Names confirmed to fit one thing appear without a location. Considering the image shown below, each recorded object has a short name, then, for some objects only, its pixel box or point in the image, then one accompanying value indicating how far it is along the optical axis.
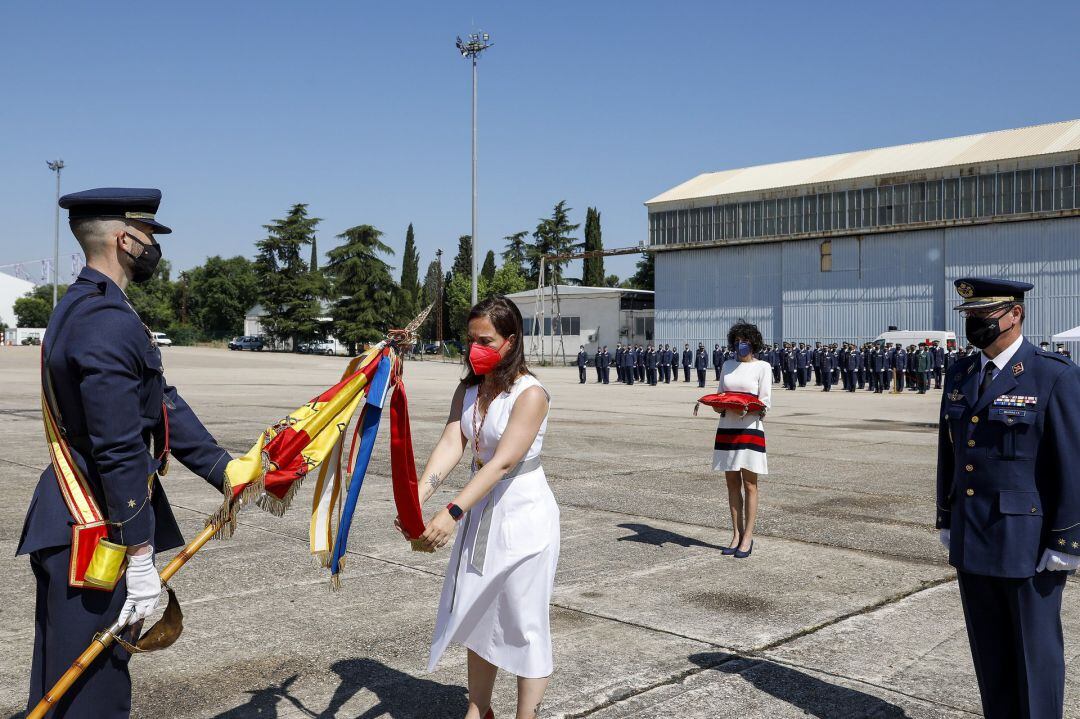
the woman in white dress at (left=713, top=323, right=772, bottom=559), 7.45
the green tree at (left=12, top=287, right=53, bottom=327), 114.19
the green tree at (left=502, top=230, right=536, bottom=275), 101.25
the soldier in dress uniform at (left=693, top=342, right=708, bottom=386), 40.38
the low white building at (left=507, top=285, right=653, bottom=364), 64.69
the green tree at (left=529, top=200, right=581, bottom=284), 98.20
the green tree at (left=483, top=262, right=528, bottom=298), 86.17
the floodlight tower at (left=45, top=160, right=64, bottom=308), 74.68
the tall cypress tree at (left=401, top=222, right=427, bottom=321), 106.44
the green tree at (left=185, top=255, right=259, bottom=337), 96.00
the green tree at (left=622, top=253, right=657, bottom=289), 98.19
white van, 41.28
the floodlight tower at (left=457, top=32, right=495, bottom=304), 45.11
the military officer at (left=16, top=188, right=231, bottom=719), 2.77
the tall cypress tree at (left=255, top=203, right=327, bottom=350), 81.50
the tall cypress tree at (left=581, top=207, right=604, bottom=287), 90.19
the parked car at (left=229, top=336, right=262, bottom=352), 82.44
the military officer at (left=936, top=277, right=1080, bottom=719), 3.61
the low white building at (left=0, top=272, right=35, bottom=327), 170.00
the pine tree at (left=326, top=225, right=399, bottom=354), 78.06
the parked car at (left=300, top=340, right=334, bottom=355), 81.38
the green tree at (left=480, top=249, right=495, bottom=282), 113.12
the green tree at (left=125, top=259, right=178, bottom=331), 100.81
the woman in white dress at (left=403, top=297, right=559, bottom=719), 3.66
